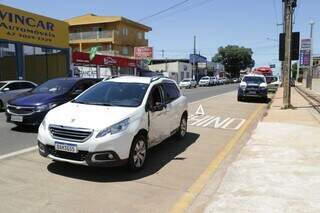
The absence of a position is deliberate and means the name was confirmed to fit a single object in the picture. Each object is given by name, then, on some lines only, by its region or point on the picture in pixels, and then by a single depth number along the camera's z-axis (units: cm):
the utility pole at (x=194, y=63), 5599
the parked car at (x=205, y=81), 4560
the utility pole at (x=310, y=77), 3028
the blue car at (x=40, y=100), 724
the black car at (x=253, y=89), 1773
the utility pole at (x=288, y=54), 1281
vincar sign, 1796
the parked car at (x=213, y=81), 4858
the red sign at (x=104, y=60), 2569
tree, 7765
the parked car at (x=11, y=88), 1224
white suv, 429
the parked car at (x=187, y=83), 3926
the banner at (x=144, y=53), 3953
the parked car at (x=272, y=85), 2662
